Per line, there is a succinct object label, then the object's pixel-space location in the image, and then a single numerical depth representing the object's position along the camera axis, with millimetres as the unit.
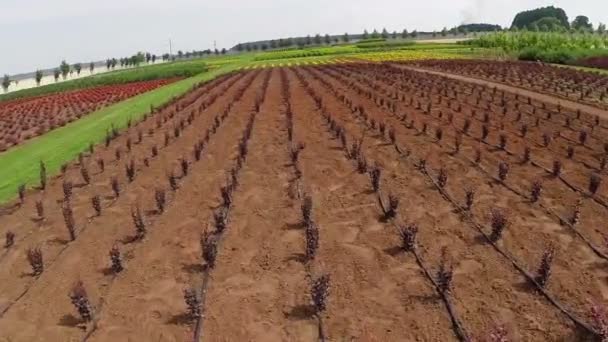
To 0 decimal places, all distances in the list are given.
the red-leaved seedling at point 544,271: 6824
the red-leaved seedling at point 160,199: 10367
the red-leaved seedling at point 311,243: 8070
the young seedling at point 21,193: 12281
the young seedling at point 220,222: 9109
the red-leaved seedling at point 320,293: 6508
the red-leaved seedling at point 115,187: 11688
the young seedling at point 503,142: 13650
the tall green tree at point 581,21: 152062
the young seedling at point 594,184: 9984
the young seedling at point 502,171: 10977
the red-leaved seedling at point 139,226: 9352
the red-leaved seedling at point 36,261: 8266
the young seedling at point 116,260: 7945
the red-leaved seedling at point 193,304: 6473
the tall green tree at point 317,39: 147250
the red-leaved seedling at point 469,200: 9469
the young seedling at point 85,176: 12953
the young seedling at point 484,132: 14682
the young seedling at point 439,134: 14648
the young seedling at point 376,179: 10789
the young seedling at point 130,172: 12805
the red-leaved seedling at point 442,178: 10789
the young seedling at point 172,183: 11742
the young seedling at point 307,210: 9215
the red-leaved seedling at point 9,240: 9594
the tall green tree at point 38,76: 92275
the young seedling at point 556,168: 11195
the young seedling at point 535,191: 9812
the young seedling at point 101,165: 14139
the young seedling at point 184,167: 12711
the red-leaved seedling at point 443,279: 6801
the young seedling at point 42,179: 13258
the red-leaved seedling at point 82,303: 6680
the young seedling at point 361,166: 12102
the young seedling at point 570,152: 12641
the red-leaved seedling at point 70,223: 9574
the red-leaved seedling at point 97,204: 10609
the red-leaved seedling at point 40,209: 10930
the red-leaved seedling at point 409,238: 8117
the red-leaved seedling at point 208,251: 7846
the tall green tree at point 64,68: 107631
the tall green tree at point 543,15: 167000
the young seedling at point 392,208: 9383
